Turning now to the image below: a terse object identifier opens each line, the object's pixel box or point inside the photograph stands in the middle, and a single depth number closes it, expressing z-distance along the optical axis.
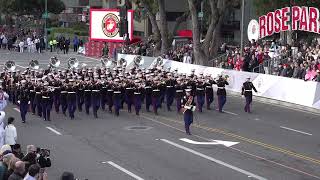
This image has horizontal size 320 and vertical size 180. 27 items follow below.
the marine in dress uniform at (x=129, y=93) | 25.09
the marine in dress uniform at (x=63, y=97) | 24.20
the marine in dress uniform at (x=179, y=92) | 25.08
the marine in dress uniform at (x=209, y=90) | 26.19
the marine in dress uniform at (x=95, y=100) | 24.20
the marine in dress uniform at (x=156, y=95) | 24.98
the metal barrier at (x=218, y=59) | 38.15
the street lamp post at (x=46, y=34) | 60.64
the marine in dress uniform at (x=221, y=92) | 25.62
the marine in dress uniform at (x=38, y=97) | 23.61
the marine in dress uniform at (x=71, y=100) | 23.88
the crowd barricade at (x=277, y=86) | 26.64
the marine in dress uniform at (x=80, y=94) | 24.79
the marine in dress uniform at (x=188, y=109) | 20.81
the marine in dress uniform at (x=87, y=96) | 24.58
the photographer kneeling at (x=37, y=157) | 11.68
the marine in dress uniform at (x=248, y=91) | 25.56
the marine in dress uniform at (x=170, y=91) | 26.01
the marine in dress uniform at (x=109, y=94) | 24.95
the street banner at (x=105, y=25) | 50.50
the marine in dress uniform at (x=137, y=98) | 24.67
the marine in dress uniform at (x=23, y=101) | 23.11
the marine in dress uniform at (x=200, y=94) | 25.44
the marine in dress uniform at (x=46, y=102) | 23.41
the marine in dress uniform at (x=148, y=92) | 25.30
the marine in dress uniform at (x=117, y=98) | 24.48
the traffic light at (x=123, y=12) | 38.76
